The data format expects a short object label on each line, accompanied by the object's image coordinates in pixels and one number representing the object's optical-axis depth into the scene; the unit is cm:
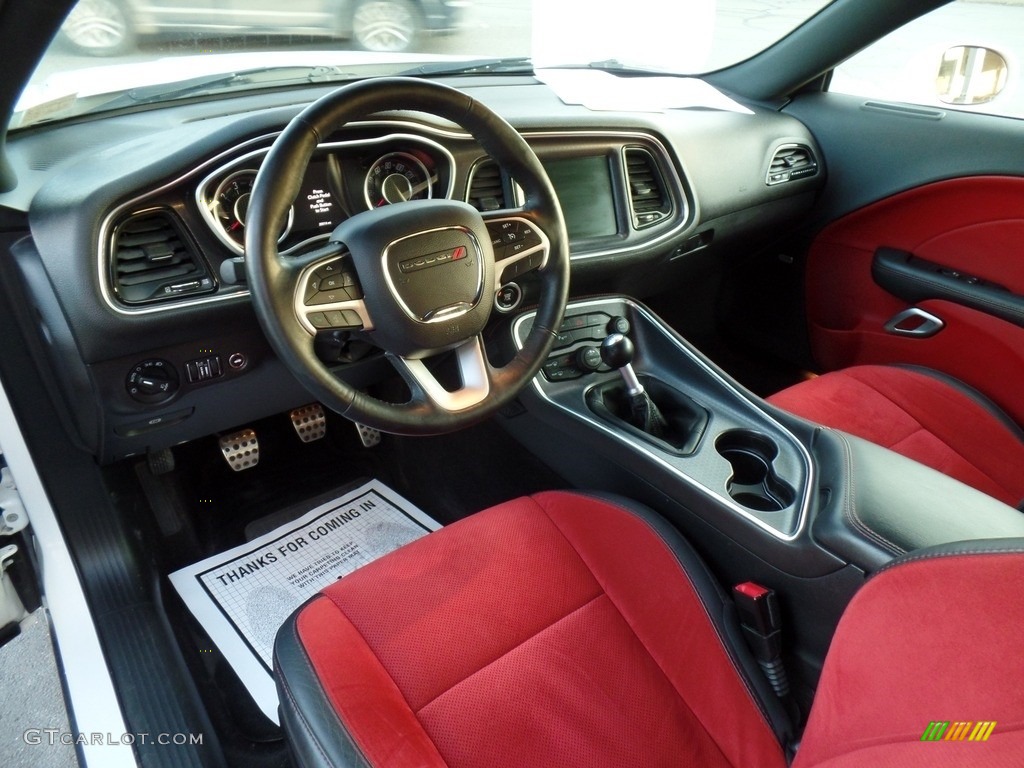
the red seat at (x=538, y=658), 90
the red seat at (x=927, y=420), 151
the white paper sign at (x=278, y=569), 147
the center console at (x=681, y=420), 124
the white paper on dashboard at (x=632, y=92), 181
